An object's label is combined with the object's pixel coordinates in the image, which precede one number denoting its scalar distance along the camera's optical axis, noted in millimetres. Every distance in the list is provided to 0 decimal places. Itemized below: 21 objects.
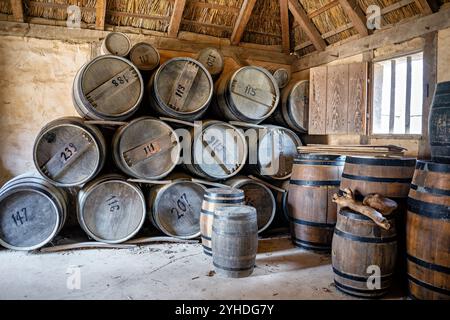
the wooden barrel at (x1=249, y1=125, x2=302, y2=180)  4516
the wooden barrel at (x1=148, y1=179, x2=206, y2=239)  3969
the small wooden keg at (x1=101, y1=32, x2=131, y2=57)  4152
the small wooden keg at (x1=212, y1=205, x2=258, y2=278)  3002
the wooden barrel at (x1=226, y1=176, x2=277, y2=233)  4281
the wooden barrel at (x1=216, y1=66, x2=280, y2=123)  4379
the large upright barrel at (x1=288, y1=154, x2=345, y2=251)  3602
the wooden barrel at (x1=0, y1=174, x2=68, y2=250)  3559
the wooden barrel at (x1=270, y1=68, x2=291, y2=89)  5012
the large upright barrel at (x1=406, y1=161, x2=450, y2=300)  2355
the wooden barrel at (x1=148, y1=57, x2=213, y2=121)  4078
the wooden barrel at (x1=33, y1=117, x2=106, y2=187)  3633
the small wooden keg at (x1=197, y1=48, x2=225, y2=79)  4703
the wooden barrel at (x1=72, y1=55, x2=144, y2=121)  3840
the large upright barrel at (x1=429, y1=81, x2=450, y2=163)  2574
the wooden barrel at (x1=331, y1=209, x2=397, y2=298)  2621
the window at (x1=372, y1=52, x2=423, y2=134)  4292
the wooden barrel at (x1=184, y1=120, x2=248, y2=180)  4160
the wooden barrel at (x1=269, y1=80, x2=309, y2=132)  4844
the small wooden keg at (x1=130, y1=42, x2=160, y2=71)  4301
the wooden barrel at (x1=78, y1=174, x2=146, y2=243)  3784
